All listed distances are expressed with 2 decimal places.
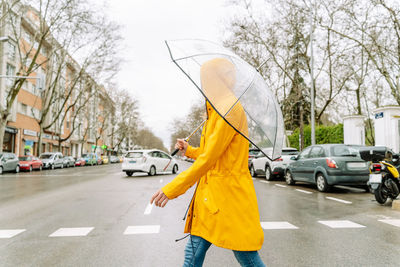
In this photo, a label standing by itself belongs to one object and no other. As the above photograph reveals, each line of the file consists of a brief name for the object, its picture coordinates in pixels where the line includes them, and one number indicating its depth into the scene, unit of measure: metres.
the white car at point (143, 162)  19.31
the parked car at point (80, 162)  42.84
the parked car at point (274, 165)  15.05
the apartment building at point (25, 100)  31.74
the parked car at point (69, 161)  37.48
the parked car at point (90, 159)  47.01
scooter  7.85
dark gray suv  10.07
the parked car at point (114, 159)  63.82
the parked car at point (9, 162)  22.53
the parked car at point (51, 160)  30.76
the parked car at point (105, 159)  57.65
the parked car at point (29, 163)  25.70
